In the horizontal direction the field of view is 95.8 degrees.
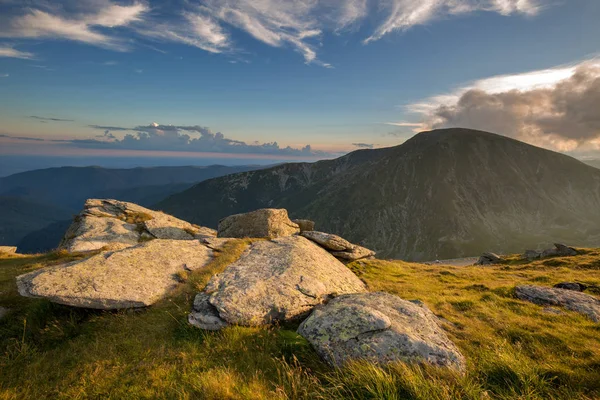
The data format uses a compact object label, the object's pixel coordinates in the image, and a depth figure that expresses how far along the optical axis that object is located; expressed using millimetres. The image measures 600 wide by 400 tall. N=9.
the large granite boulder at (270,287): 10188
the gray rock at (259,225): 26172
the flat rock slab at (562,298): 14758
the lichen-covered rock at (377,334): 8086
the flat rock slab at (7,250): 28172
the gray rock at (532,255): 54734
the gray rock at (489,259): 59525
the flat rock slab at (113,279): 10453
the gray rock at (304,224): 30031
